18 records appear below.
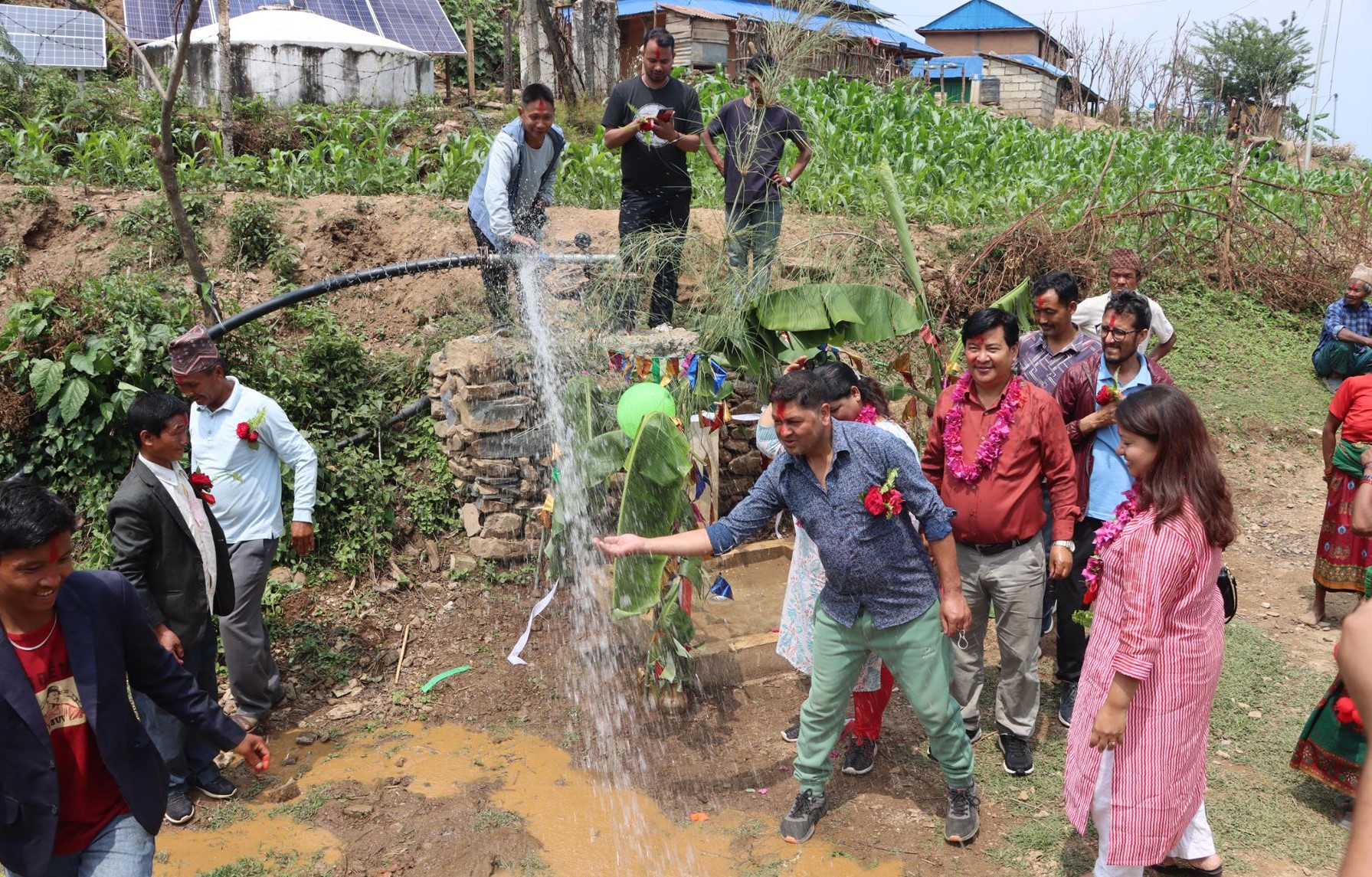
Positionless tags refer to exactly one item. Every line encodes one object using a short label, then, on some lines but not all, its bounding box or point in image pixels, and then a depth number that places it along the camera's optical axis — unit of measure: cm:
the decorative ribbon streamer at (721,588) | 460
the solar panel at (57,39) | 1379
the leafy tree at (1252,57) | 3023
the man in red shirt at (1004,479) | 394
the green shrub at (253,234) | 809
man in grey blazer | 390
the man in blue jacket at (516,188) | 607
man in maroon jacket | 425
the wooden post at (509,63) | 1526
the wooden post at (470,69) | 1611
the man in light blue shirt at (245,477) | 440
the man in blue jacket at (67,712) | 240
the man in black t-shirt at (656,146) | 653
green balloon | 467
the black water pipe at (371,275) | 594
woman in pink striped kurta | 306
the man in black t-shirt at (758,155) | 648
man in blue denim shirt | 353
